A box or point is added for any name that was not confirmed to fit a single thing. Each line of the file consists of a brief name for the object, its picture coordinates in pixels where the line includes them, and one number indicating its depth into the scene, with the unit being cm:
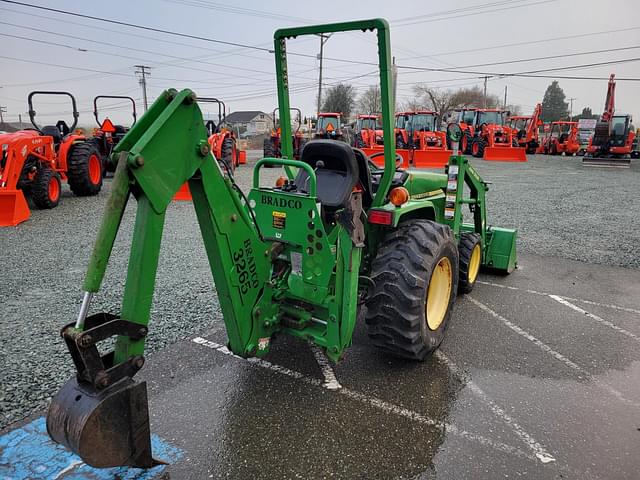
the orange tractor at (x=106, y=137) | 1266
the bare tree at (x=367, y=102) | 5112
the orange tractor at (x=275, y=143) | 1800
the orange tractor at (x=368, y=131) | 2164
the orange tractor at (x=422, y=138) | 1930
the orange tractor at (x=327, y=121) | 2145
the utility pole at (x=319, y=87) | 2954
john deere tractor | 191
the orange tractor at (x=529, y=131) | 2820
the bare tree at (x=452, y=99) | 6038
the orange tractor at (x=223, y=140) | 1198
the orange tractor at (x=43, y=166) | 797
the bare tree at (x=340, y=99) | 4859
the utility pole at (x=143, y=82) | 4828
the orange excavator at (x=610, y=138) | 2247
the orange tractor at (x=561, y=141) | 2834
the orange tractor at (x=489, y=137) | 2285
